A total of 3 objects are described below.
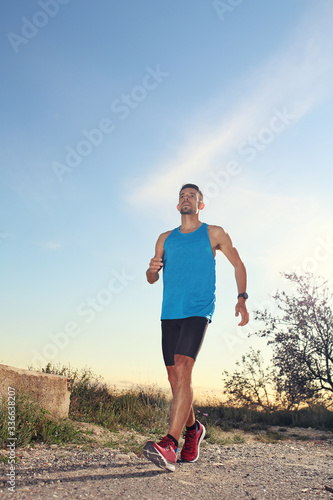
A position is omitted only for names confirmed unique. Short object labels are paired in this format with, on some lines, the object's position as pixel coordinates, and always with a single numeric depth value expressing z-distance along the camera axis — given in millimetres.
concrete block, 6121
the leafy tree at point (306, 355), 13289
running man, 4169
